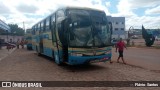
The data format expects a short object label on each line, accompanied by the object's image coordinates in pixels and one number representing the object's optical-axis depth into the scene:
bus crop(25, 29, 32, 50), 17.55
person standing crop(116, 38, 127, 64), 7.41
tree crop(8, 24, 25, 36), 58.59
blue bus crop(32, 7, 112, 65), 5.84
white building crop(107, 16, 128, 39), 43.01
